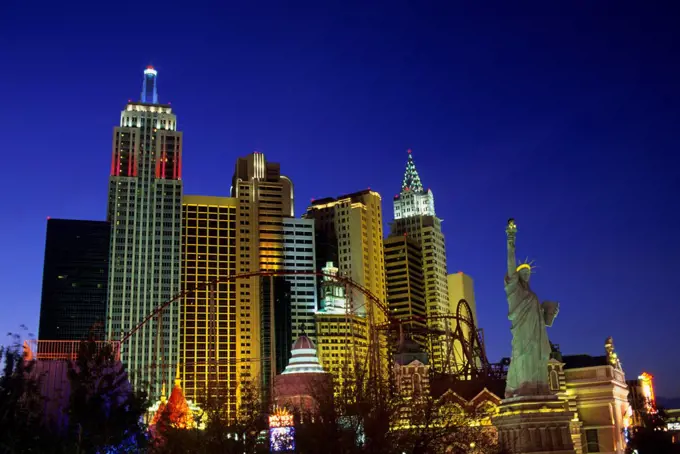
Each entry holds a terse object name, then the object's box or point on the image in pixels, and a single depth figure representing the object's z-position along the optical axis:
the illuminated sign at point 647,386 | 76.14
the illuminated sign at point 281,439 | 38.08
